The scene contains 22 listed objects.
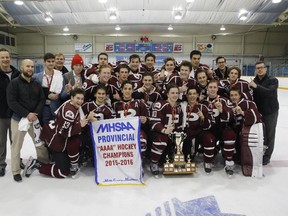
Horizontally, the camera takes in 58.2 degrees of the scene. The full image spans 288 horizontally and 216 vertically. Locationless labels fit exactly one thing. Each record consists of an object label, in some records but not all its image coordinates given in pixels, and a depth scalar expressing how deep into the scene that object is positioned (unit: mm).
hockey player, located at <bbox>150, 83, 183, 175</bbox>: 2832
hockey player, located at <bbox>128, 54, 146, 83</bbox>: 3438
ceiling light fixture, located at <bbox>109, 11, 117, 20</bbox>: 9453
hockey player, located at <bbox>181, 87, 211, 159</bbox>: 2984
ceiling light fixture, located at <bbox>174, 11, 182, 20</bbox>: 9296
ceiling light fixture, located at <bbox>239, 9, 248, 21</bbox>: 9191
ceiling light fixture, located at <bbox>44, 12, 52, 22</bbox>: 9497
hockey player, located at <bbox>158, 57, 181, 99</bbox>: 3320
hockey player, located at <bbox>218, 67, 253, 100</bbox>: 3182
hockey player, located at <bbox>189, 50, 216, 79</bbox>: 3496
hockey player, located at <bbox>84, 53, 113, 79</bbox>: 3355
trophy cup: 2797
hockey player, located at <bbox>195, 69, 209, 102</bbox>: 3213
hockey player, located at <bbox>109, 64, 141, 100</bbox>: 3180
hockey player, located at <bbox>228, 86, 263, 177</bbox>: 2844
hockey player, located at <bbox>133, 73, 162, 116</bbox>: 3059
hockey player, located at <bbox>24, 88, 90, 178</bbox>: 2713
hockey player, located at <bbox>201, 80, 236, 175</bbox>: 2906
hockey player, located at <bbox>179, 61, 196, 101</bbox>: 3176
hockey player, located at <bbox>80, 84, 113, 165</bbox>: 2879
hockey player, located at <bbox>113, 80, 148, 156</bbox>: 2883
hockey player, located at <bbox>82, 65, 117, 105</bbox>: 3039
